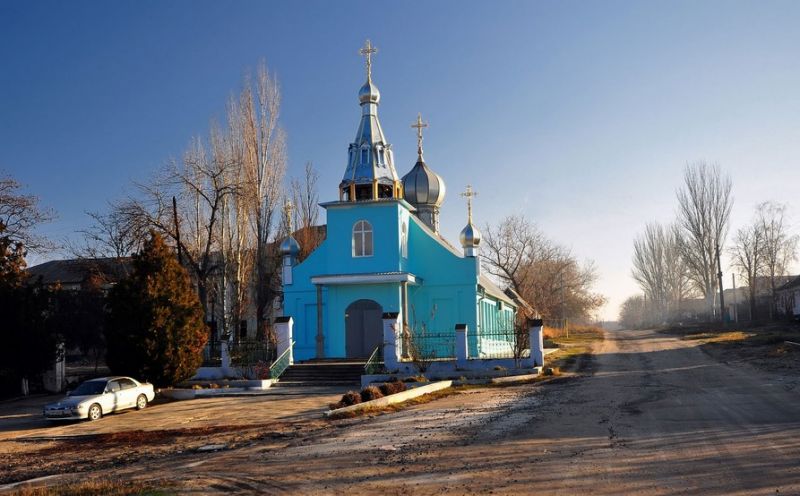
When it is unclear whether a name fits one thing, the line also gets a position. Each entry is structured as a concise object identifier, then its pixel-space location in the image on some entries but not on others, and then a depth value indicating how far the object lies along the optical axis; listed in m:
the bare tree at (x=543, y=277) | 62.50
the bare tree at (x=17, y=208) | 28.52
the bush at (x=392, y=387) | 19.30
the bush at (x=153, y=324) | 22.36
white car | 18.70
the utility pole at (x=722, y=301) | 58.41
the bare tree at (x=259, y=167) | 36.34
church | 30.23
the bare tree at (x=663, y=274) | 91.25
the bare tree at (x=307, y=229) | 45.22
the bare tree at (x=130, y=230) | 32.05
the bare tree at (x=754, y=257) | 68.62
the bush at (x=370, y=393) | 18.03
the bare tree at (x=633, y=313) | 127.71
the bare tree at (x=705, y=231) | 61.28
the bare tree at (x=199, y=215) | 32.34
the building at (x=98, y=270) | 40.57
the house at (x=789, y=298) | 56.22
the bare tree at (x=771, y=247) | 68.25
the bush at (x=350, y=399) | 17.61
